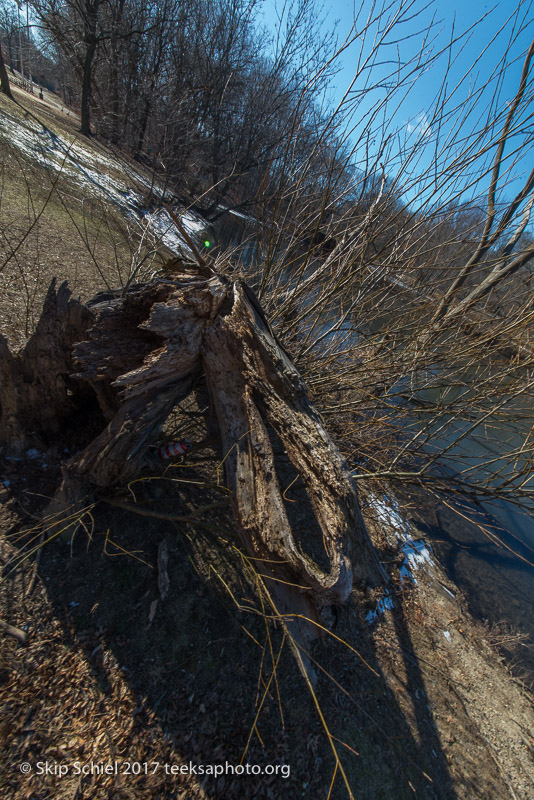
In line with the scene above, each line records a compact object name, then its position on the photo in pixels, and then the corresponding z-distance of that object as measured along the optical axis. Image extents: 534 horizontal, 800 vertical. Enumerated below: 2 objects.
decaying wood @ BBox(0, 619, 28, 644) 1.94
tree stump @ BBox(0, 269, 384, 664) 1.73
